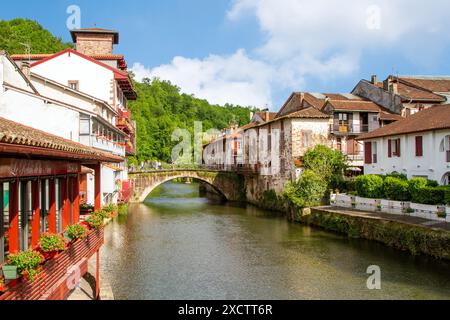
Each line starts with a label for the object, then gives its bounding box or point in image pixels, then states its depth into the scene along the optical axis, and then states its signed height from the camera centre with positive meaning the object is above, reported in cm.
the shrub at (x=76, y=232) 1371 -181
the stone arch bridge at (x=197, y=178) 5668 -126
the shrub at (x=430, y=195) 2677 -173
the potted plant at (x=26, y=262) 907 -181
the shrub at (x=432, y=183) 2953 -104
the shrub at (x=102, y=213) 1691 -159
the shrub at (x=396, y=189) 3051 -146
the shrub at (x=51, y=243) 1119 -175
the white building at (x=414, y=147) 3158 +162
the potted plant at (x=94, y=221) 1634 -176
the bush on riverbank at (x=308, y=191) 3966 -196
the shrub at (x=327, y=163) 4194 +51
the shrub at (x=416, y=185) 2902 -114
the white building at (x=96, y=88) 3122 +723
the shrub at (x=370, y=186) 3331 -135
